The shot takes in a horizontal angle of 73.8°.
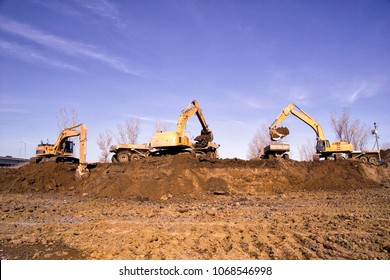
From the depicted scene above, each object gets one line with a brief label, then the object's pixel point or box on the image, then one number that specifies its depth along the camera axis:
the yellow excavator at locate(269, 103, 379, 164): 19.94
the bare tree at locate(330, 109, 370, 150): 43.69
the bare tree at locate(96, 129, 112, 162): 45.13
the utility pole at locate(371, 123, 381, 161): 30.07
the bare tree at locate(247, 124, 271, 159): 49.11
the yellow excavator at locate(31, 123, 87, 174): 21.05
